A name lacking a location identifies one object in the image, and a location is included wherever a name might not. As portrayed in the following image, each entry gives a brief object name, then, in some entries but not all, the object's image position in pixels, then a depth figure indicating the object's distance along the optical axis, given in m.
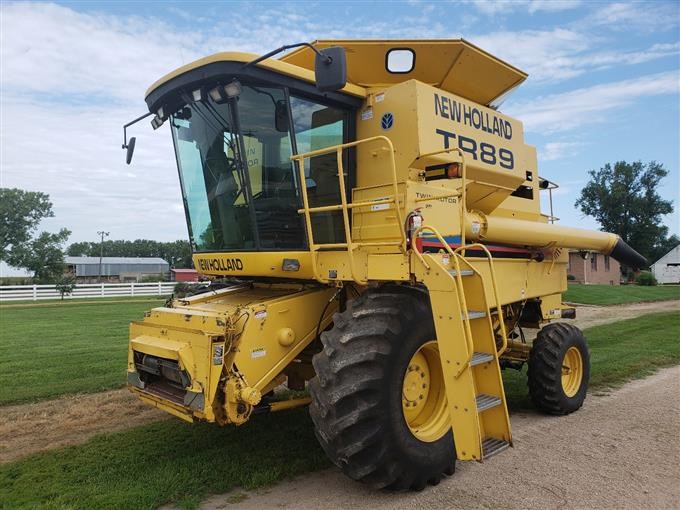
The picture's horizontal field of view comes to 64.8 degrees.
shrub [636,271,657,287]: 43.09
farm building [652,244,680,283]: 63.22
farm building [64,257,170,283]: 92.94
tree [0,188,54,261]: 61.06
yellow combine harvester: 3.83
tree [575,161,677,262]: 66.75
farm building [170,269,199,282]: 46.38
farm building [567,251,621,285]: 43.75
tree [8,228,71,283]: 35.93
